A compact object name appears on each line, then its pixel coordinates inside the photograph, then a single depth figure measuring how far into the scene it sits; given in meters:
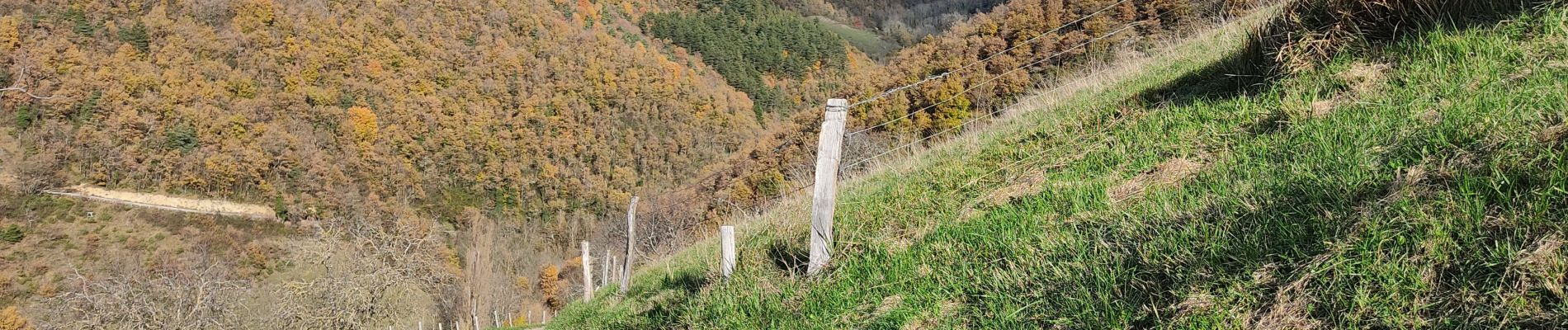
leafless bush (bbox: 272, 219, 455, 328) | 35.06
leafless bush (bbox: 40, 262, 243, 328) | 32.62
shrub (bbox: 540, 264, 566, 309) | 87.63
